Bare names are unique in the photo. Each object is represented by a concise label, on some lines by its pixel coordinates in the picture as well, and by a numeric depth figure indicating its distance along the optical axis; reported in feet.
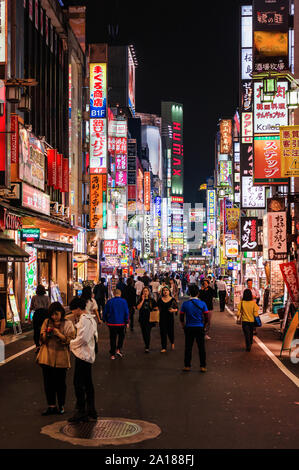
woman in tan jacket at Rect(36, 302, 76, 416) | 28.86
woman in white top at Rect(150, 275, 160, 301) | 92.65
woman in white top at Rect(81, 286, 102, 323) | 43.70
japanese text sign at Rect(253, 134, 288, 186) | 80.28
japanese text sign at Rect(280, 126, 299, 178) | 62.03
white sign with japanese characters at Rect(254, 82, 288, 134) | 83.76
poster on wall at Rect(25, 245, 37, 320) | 81.15
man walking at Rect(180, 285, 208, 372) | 41.52
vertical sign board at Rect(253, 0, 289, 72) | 79.30
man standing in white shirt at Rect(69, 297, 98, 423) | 27.63
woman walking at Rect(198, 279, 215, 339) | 62.89
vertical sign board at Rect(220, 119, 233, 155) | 196.53
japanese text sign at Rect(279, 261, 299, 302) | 56.18
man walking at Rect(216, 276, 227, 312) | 104.94
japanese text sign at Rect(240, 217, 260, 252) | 109.50
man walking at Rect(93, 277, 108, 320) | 87.80
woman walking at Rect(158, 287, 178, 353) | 52.34
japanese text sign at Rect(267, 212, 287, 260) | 75.56
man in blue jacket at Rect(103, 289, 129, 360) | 47.19
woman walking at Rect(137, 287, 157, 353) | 52.39
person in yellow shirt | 51.88
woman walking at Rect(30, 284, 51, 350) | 44.39
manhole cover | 24.75
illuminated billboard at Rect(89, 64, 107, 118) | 137.90
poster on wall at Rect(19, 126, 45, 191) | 79.66
